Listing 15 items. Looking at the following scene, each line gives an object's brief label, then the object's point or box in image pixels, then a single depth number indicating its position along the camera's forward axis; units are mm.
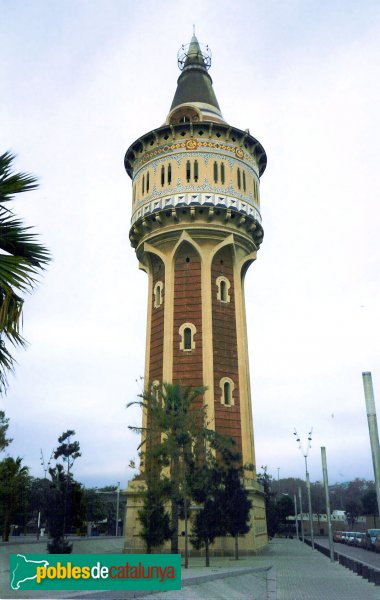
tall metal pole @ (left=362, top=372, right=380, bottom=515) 16984
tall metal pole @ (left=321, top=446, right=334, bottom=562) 34684
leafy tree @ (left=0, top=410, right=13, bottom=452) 34531
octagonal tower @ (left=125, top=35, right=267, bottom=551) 34969
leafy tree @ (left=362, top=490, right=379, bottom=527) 90169
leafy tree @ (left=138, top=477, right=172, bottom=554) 25953
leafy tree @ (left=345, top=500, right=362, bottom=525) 97769
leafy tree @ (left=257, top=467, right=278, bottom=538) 53625
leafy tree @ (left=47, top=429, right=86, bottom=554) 28531
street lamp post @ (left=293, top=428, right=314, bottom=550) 49659
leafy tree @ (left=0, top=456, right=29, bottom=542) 37375
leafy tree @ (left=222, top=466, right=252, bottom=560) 28141
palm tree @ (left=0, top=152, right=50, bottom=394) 10070
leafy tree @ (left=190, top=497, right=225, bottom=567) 26630
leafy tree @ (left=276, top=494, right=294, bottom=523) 73500
